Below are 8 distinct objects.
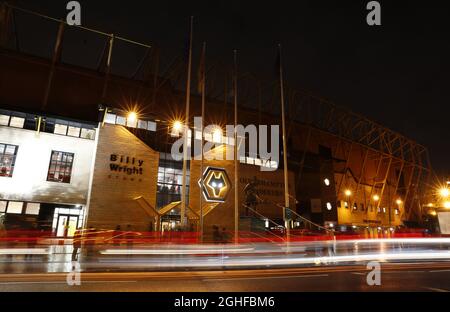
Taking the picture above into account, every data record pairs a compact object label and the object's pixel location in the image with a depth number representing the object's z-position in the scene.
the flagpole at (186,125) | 18.75
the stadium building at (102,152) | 24.53
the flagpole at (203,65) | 22.22
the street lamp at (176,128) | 31.19
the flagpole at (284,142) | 16.72
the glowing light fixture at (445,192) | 32.22
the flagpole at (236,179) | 18.55
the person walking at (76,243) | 15.01
